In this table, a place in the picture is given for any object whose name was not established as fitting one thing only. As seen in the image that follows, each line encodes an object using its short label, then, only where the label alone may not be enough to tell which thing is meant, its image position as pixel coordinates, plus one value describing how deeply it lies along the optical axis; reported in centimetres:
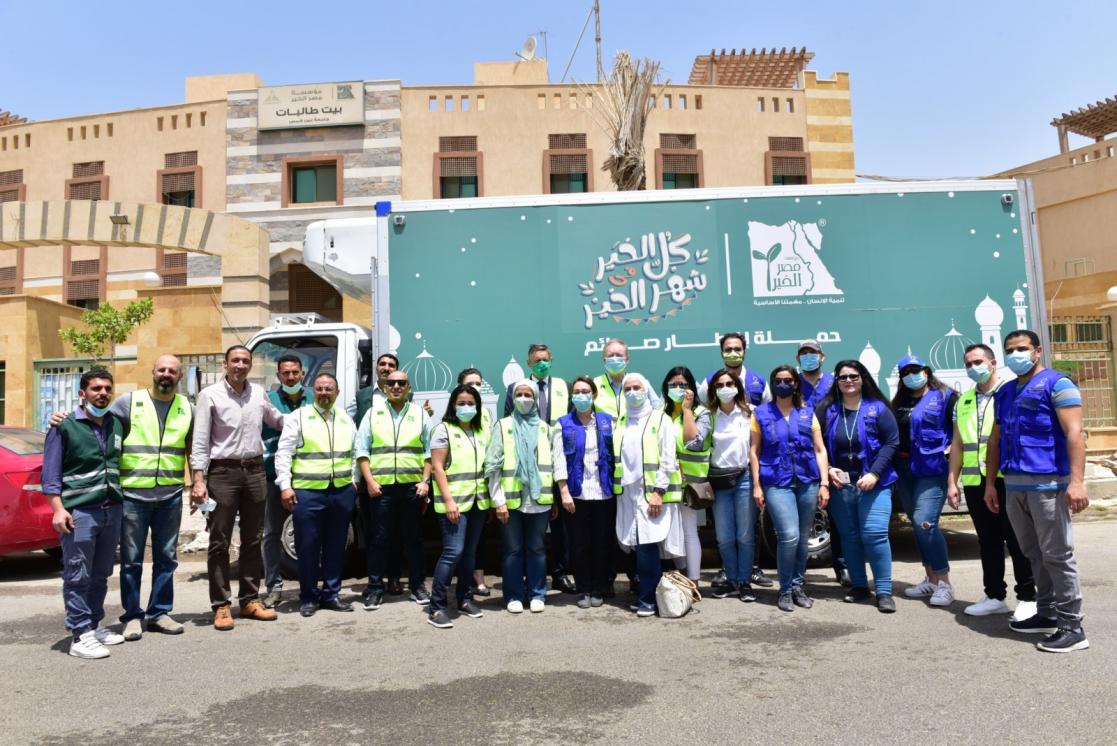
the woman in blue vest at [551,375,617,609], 599
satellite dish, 2170
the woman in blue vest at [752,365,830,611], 580
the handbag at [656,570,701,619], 561
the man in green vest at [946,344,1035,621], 535
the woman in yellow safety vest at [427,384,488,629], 580
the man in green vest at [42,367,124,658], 505
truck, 721
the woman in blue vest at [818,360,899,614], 572
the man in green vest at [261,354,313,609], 643
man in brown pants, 567
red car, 759
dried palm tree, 1049
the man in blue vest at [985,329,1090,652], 457
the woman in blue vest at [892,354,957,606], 579
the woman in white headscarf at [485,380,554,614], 591
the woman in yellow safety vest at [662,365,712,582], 590
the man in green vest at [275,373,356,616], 593
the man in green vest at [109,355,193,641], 542
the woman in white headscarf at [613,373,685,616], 572
